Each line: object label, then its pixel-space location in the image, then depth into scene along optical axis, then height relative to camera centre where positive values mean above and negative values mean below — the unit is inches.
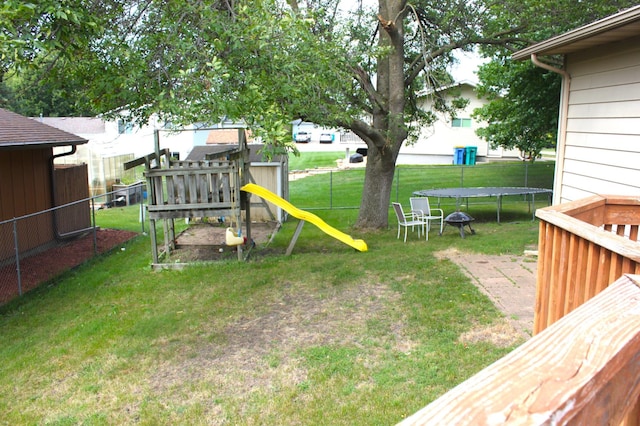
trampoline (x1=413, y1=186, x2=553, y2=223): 613.6 -51.1
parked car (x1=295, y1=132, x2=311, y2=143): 2117.2 +40.6
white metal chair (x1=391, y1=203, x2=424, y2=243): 505.4 -67.8
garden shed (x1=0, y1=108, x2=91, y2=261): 416.2 -35.0
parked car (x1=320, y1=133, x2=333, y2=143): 2069.4 +35.7
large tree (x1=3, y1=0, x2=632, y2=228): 262.1 +47.0
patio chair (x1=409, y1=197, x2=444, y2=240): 558.4 -60.9
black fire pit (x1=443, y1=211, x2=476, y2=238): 511.8 -67.7
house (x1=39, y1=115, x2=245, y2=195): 1011.3 -2.9
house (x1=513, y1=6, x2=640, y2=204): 259.4 +22.0
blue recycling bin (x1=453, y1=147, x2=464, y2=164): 1353.3 -17.7
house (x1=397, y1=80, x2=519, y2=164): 1382.9 +5.0
